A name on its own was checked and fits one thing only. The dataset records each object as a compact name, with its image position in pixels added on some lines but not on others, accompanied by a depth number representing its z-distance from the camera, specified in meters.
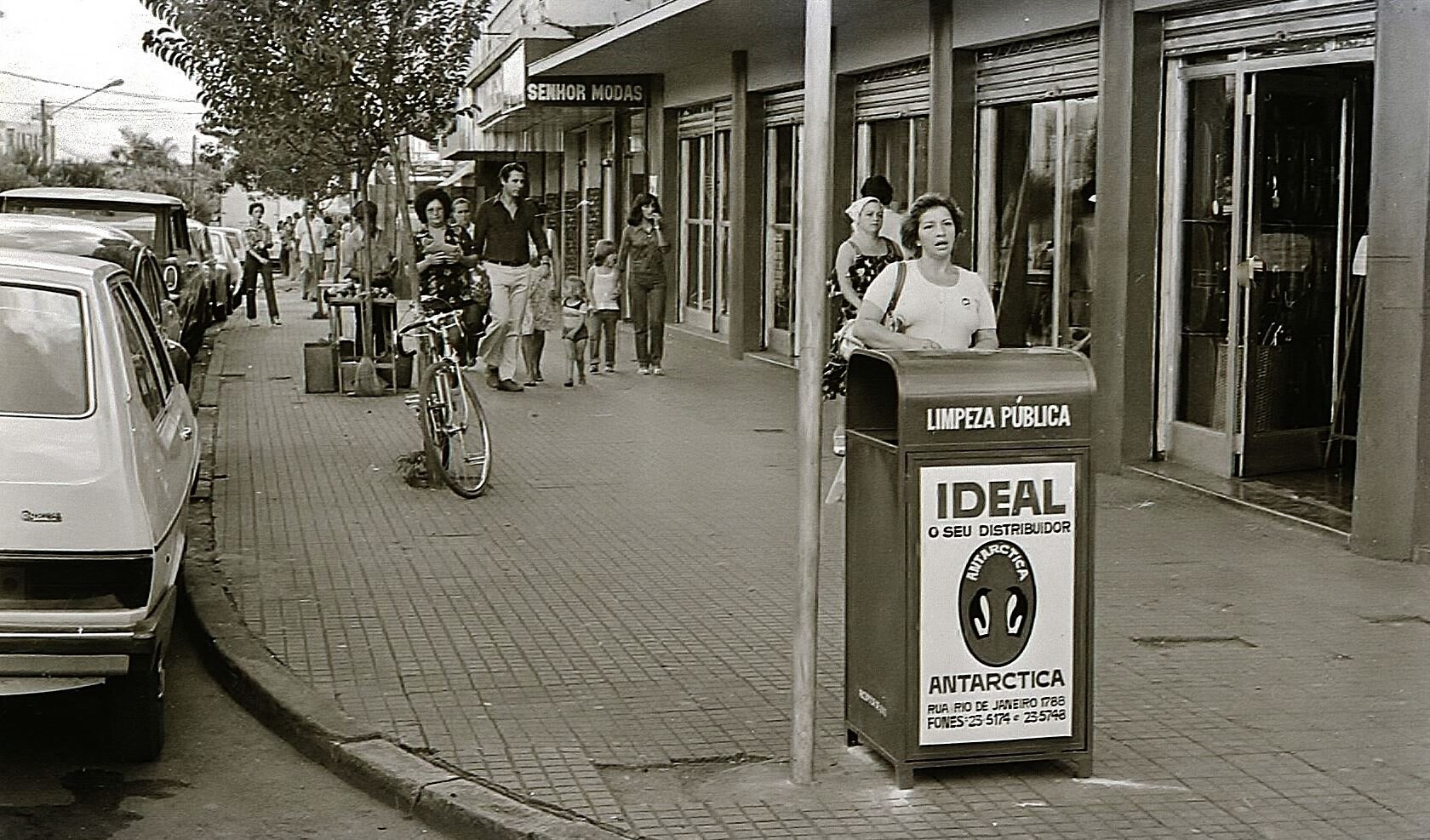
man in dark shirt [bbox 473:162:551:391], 17.31
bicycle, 11.64
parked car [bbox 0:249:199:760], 5.63
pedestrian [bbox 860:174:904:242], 14.01
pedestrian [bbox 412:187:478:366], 12.59
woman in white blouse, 8.86
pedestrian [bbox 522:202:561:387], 17.66
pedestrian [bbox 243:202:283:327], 32.28
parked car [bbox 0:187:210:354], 19.64
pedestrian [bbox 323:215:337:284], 41.91
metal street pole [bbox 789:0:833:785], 5.47
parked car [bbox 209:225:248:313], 34.84
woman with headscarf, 12.88
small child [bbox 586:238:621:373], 18.52
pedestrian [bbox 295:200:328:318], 36.25
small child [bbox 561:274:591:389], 18.09
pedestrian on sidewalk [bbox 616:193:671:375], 19.12
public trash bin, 5.50
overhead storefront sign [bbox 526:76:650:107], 26.75
